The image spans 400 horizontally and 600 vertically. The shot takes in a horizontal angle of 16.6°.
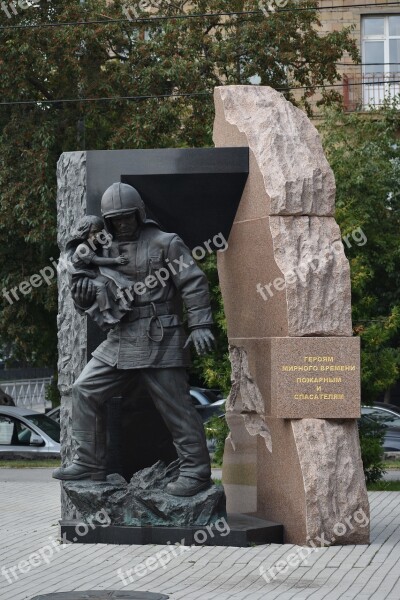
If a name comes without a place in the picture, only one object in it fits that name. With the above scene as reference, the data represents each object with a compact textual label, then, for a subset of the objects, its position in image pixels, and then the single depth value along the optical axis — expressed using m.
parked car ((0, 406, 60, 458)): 23.78
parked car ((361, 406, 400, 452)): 23.63
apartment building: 31.91
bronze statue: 11.45
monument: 11.34
